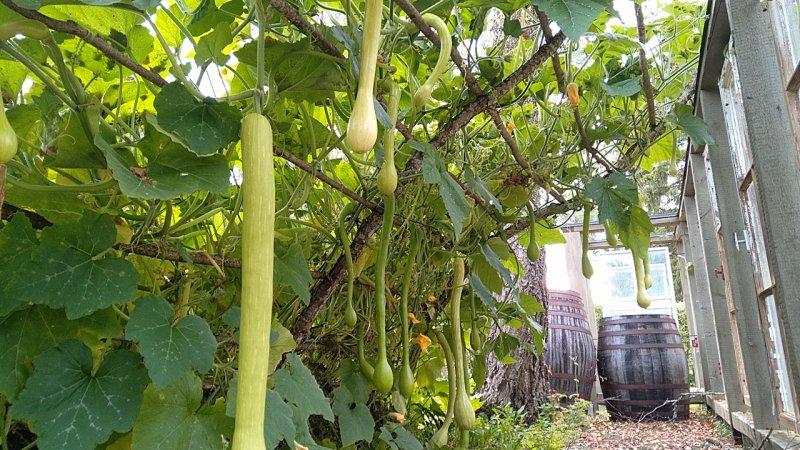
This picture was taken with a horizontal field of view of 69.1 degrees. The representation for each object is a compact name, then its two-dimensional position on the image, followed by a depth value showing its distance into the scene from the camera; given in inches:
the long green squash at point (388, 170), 24.6
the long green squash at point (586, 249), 45.8
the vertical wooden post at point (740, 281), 84.7
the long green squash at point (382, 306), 32.6
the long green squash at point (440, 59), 23.2
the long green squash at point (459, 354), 40.6
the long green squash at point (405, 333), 37.0
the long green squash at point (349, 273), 34.1
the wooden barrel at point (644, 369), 156.6
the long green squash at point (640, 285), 47.9
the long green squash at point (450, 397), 42.2
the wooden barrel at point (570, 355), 164.4
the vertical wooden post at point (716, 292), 114.0
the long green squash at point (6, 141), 13.7
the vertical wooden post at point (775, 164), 55.5
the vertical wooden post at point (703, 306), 152.6
